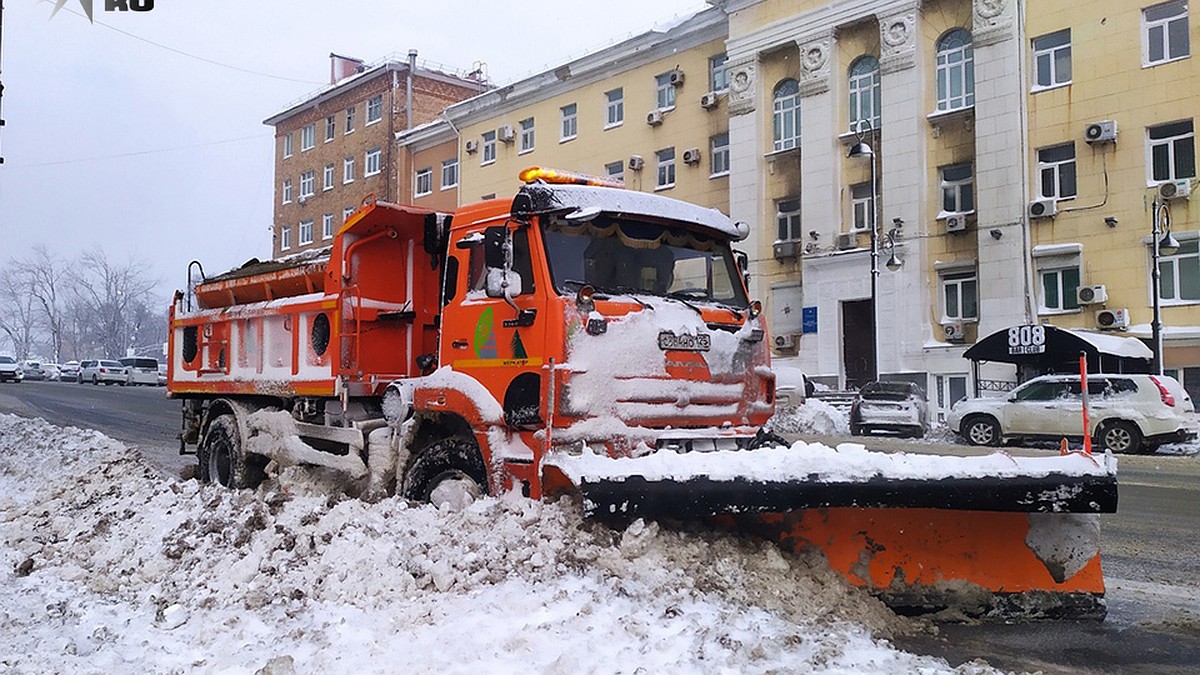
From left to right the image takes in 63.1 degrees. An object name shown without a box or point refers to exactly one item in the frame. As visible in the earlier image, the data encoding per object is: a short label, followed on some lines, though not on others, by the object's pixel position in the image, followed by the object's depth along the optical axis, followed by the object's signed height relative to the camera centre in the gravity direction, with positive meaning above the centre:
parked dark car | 21.09 -0.83
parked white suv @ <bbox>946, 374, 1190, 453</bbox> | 17.92 -0.81
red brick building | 44.56 +11.65
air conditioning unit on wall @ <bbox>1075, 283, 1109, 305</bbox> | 22.17 +1.73
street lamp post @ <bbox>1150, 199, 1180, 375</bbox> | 20.95 +2.66
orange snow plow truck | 5.11 -0.20
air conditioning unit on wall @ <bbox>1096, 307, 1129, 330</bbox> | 21.88 +1.16
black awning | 20.69 +0.46
